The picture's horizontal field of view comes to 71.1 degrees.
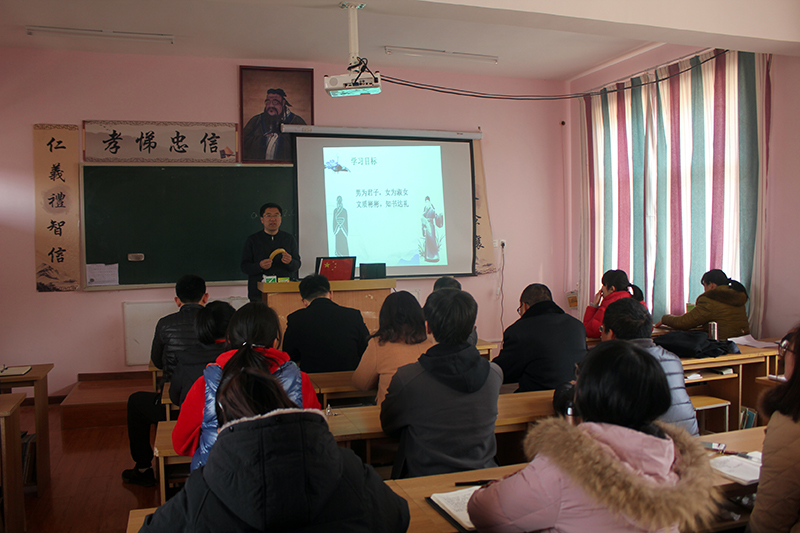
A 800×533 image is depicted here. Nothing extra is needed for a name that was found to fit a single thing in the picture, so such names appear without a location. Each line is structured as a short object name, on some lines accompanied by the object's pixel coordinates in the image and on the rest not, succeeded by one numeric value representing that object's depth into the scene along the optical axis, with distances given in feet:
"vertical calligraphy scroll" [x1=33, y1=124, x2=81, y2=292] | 16.99
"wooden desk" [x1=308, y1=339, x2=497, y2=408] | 9.36
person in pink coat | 3.54
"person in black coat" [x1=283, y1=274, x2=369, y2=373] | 11.09
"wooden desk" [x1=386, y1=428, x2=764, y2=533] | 4.99
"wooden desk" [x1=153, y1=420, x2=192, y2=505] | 6.89
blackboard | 17.39
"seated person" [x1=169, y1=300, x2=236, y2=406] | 8.73
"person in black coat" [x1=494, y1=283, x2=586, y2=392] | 9.81
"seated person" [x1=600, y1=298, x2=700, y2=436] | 7.99
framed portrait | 18.54
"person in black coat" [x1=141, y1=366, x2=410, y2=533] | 3.45
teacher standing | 16.25
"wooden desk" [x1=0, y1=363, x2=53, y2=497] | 10.31
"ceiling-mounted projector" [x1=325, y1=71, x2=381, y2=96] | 12.44
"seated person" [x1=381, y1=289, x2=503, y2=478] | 6.53
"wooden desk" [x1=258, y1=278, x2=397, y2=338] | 13.60
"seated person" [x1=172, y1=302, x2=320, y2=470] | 6.45
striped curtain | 15.17
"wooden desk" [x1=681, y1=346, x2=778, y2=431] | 11.84
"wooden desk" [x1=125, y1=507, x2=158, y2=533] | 4.80
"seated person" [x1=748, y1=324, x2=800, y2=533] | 4.95
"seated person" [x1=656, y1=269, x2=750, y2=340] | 14.06
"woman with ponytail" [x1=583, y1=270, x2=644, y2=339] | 14.44
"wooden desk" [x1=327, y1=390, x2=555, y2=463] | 7.10
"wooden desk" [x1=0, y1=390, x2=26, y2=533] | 8.36
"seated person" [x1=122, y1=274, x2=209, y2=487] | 10.85
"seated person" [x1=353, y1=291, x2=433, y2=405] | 8.63
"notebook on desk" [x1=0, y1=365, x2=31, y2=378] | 10.59
